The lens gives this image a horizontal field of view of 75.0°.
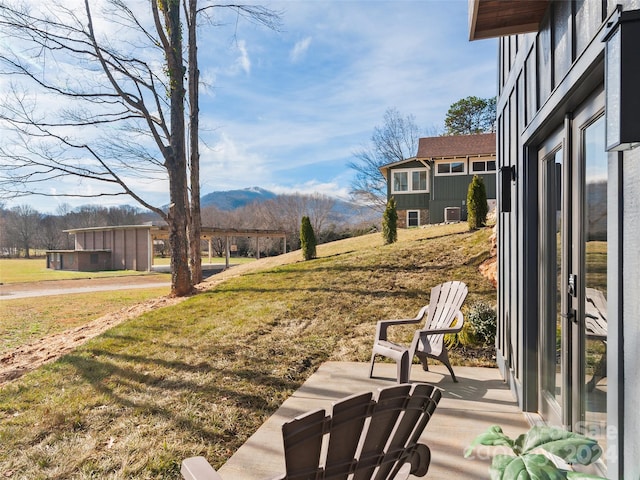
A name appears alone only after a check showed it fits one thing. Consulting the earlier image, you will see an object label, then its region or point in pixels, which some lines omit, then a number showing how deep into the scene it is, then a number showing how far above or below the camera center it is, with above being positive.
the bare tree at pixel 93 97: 8.73 +3.29
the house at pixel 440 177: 19.20 +3.02
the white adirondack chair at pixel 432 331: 3.50 -0.86
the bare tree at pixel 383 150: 27.42 +5.94
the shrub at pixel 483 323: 5.19 -1.08
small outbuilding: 27.64 -0.84
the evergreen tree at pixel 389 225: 14.05 +0.48
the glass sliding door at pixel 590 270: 1.70 -0.14
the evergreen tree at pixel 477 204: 11.81 +0.98
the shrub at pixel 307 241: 13.82 -0.05
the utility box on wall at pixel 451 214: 18.95 +1.13
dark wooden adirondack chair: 1.26 -0.67
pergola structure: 18.83 +0.39
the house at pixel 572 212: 1.23 +0.12
